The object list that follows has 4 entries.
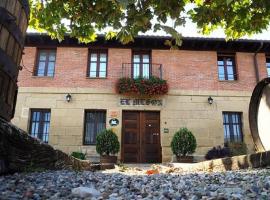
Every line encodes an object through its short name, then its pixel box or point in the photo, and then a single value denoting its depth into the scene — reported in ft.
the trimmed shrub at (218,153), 28.59
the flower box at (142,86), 31.75
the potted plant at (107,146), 27.66
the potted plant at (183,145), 27.59
